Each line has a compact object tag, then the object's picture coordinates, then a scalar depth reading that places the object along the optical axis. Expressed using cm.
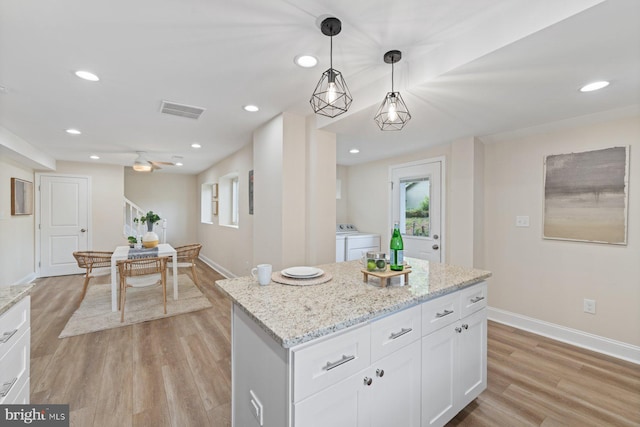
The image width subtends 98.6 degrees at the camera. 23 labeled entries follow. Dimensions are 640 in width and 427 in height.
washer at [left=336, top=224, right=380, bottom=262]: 461
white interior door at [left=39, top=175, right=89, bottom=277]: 534
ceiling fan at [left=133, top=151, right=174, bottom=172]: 453
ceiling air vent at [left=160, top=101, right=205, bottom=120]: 273
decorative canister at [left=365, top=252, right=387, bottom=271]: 164
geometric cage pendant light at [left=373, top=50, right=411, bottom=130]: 171
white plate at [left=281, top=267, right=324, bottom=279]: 169
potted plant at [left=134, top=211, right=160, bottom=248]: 408
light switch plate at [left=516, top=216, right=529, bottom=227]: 306
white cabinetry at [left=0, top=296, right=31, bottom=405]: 117
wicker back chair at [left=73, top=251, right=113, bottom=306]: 357
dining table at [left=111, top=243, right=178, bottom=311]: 345
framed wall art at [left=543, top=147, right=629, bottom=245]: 247
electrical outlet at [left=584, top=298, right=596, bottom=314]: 264
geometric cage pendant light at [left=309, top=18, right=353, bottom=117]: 149
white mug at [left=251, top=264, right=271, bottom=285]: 157
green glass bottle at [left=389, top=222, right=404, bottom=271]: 166
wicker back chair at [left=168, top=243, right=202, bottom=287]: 406
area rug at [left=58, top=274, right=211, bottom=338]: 311
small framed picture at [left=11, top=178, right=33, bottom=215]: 433
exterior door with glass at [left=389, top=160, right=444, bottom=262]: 379
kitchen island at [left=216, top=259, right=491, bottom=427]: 103
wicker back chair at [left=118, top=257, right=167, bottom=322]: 323
